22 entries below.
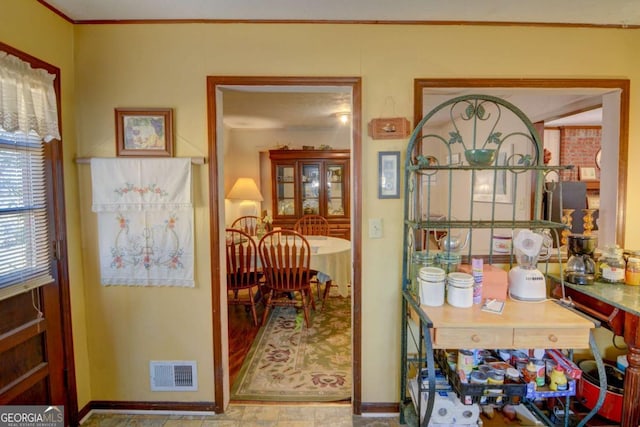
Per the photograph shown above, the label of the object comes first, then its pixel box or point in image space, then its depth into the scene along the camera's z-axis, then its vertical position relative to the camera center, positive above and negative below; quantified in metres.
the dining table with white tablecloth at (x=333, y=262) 3.12 -0.64
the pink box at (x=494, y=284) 1.64 -0.45
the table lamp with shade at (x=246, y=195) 4.63 +0.02
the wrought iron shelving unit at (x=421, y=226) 1.61 -0.16
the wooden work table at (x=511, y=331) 1.40 -0.59
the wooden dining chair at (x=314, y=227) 4.26 -0.41
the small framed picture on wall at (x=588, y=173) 4.37 +0.29
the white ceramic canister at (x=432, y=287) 1.58 -0.44
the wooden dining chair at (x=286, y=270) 2.97 -0.69
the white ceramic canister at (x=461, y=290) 1.56 -0.46
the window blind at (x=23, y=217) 1.46 -0.09
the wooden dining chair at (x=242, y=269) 3.04 -0.68
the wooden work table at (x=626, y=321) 1.49 -0.60
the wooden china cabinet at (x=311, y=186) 4.73 +0.15
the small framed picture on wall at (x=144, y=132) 1.85 +0.37
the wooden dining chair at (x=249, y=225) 4.26 -0.39
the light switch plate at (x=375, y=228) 1.89 -0.19
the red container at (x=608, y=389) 1.75 -1.07
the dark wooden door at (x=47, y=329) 1.49 -0.64
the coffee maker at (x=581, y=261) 1.76 -0.37
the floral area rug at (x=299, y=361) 2.19 -1.29
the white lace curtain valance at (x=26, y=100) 1.38 +0.44
